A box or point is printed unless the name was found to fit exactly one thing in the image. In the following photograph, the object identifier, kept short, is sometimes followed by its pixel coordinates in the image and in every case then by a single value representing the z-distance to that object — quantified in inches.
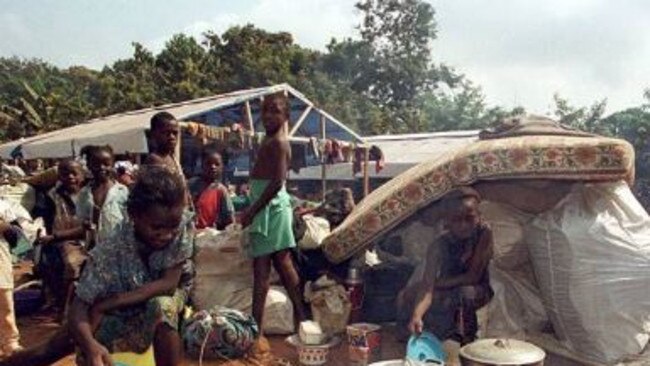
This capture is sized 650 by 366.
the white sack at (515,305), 167.0
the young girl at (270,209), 161.5
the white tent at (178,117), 313.6
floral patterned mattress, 151.4
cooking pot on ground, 106.0
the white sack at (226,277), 183.3
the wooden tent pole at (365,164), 439.5
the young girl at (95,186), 176.9
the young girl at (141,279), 85.0
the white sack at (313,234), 196.2
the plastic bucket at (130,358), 94.1
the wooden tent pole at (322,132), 427.8
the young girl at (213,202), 207.9
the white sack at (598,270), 146.6
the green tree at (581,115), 815.7
